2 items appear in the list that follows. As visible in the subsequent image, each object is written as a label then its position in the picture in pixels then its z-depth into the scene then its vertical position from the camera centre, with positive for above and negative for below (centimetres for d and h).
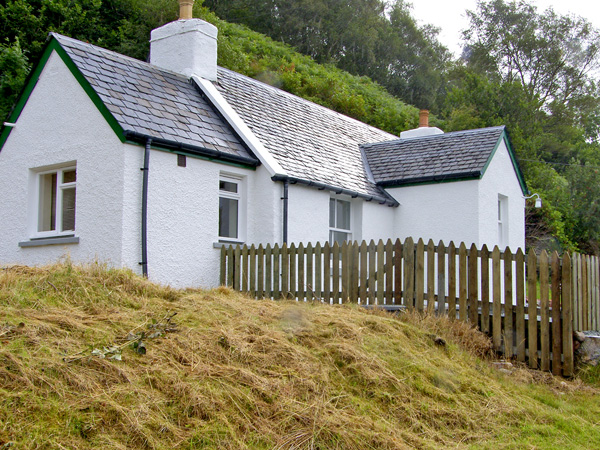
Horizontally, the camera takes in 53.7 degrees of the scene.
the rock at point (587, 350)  841 -143
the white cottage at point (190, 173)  1093 +161
